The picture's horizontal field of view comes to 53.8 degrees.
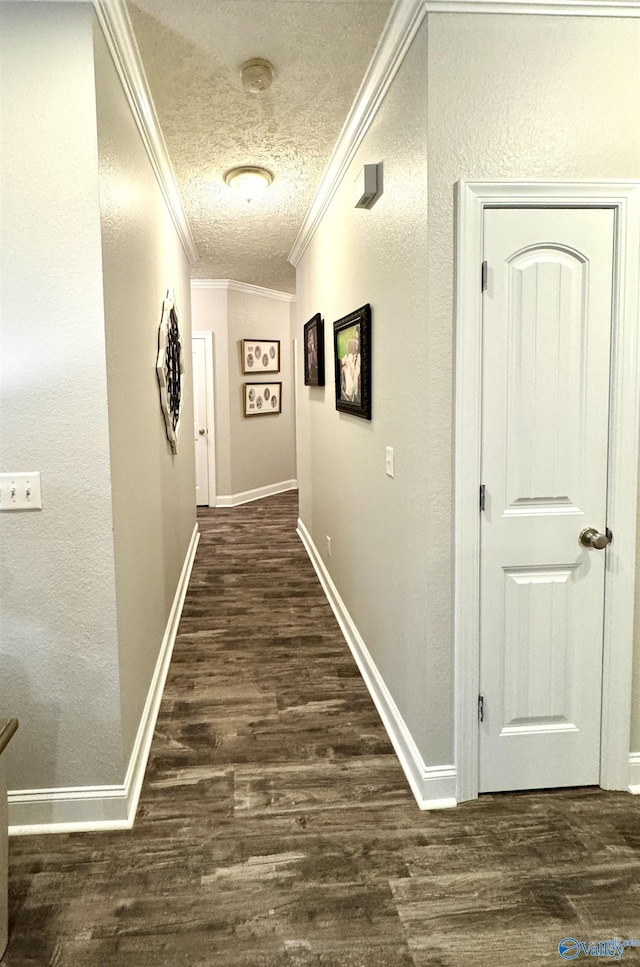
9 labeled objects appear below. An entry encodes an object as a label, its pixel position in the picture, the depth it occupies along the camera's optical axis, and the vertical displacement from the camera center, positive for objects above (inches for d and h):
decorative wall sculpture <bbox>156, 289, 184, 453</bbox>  125.8 +10.9
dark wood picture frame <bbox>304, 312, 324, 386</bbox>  171.0 +18.7
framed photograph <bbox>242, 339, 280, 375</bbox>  304.6 +30.3
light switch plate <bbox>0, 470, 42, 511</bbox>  75.6 -8.5
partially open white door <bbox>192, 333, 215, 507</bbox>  288.8 +0.1
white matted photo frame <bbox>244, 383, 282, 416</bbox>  308.3 +9.1
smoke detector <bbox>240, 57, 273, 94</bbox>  90.8 +50.1
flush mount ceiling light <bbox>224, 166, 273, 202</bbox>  135.2 +51.6
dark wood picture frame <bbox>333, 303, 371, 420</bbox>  112.7 +10.6
